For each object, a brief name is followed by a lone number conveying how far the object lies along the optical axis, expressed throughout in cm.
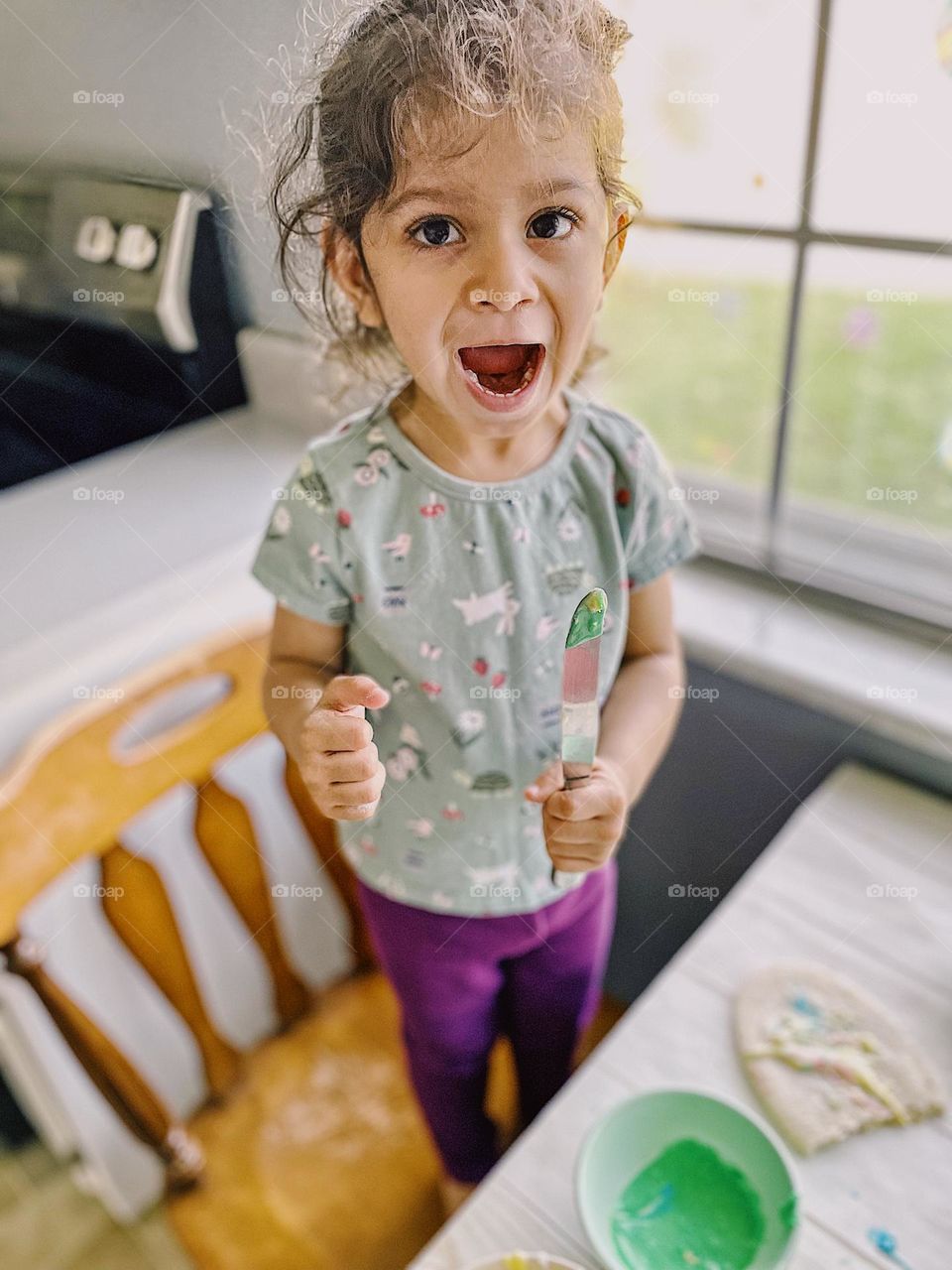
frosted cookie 56
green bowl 49
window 67
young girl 29
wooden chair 69
